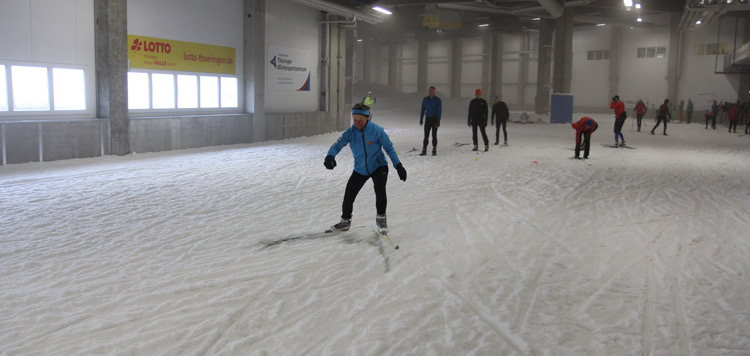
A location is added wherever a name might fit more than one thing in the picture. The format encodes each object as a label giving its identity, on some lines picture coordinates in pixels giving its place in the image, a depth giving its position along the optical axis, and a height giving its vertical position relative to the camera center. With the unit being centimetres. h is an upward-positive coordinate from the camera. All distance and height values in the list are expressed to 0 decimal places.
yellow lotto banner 1555 +145
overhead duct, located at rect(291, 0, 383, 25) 2026 +362
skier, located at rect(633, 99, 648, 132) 2773 +29
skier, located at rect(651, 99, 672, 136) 2588 +12
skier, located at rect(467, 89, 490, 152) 1650 +0
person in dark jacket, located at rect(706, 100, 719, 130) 3164 +13
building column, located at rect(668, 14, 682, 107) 4319 +398
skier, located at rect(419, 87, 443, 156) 1562 +1
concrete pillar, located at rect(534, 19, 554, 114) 3903 +307
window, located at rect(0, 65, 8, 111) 1266 +26
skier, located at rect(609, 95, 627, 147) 1853 +1
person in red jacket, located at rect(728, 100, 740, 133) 2843 +19
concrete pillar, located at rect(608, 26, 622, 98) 4756 +448
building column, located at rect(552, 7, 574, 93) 3638 +384
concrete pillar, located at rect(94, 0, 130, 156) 1427 +92
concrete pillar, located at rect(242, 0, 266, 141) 1920 +152
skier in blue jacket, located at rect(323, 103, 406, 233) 705 -60
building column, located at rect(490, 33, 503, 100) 4866 +432
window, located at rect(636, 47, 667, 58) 4553 +488
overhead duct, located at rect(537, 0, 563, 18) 2959 +551
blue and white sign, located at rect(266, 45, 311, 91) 2071 +145
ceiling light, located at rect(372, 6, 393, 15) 2344 +404
